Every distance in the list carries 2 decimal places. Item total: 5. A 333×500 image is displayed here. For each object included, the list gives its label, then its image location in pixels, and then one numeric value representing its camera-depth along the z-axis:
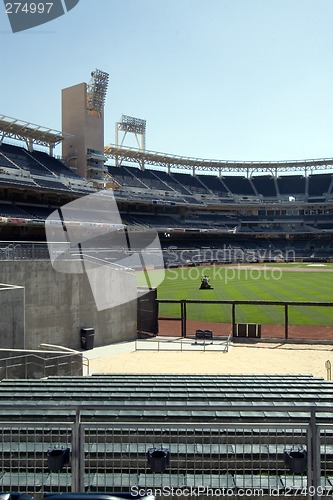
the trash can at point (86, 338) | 18.92
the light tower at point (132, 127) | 85.81
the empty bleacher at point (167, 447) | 4.45
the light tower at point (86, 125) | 69.94
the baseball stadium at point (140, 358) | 4.49
